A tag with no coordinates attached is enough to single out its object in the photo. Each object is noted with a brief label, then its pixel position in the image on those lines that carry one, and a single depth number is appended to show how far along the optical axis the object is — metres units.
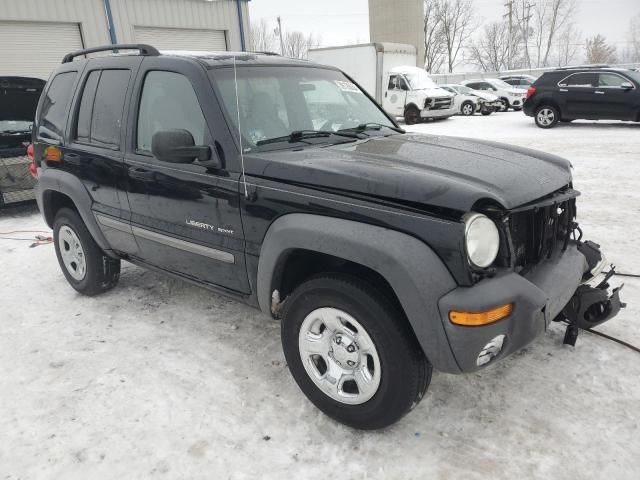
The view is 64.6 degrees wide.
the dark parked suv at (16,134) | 6.84
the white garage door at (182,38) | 15.20
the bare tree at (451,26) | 64.81
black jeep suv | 2.19
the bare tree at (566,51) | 74.69
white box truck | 18.22
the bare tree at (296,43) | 80.89
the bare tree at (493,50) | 73.75
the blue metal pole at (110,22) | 14.20
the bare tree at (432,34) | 63.56
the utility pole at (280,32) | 66.11
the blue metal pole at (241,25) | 16.81
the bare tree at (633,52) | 81.00
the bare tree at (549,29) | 72.31
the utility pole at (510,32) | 69.12
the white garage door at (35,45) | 12.93
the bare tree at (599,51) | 70.31
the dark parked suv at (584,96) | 13.68
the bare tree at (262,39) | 73.44
